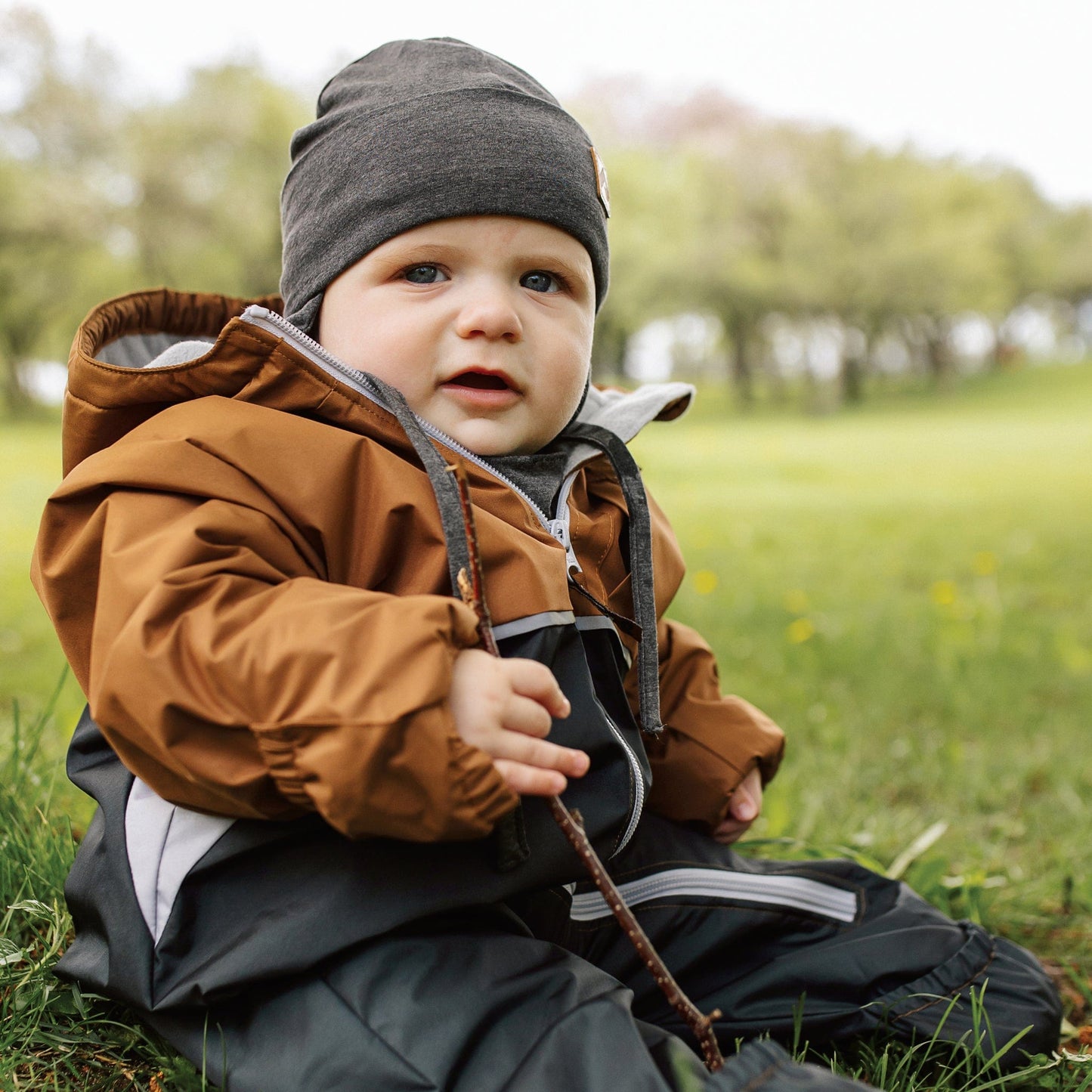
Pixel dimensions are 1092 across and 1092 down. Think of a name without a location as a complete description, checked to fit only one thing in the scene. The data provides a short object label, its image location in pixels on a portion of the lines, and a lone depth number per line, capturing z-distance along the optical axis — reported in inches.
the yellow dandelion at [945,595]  151.0
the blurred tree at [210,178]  882.1
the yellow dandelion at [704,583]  164.6
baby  45.4
